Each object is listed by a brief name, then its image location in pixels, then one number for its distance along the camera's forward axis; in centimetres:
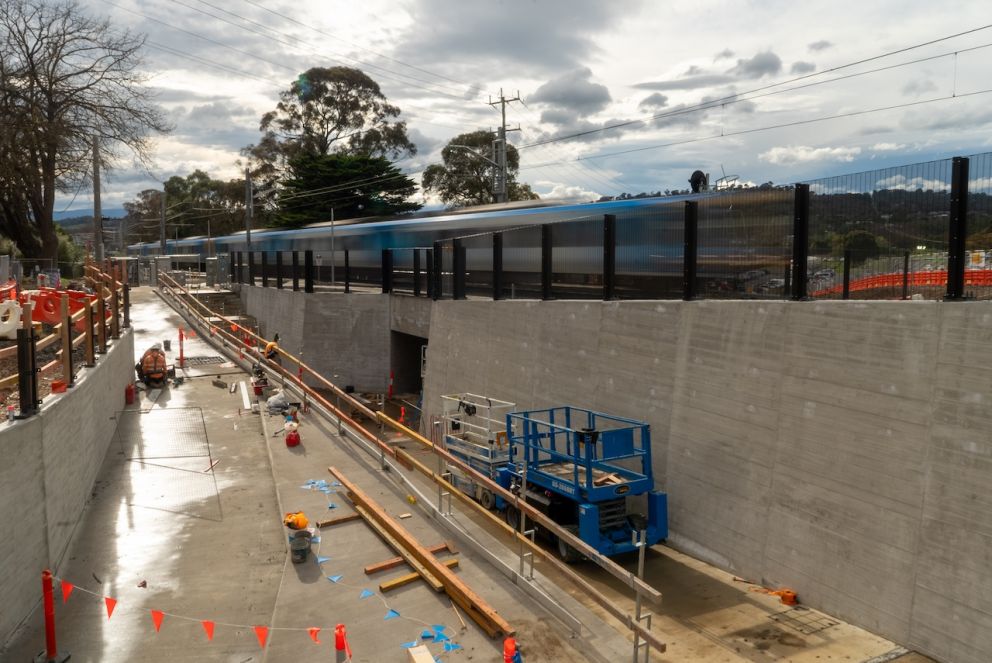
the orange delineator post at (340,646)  601
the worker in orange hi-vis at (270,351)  1962
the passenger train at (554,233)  1198
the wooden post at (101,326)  1309
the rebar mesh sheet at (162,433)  1264
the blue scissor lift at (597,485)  1037
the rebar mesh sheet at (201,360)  2041
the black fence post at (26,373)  740
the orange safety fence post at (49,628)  596
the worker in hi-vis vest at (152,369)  1756
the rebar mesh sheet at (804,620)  827
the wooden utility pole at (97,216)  2501
